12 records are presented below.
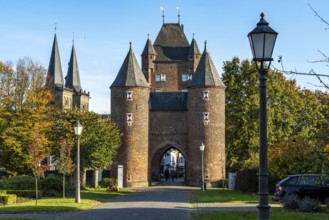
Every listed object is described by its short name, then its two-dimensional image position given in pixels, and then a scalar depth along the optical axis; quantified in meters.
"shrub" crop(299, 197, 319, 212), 21.09
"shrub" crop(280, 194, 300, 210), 21.67
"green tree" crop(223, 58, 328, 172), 54.34
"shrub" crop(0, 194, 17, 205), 26.25
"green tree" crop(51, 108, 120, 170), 39.22
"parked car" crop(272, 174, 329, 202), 23.50
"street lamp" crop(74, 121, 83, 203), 26.45
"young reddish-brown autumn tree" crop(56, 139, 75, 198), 31.89
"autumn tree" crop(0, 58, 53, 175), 48.62
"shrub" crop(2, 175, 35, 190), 34.56
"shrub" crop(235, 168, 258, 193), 36.47
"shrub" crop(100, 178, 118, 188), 50.88
